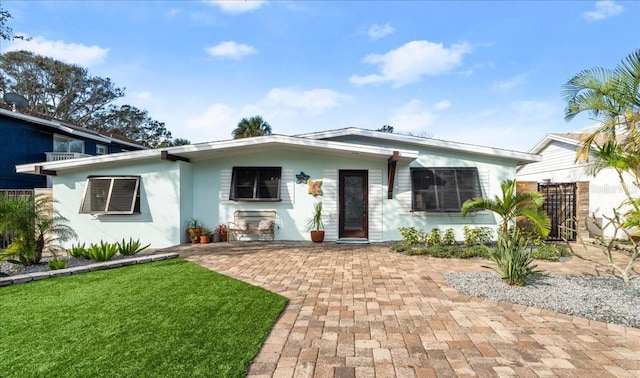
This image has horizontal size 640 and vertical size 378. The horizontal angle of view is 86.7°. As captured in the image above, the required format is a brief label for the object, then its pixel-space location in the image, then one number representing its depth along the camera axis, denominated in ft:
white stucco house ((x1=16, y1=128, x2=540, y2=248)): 31.35
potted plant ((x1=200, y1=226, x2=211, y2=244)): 32.17
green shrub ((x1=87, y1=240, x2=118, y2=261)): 23.21
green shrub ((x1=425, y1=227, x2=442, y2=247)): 29.84
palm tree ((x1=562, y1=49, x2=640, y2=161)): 22.39
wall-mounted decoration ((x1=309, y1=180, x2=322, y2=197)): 33.30
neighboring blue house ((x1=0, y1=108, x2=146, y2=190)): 42.96
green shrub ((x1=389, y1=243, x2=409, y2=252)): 27.60
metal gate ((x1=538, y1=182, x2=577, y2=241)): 32.63
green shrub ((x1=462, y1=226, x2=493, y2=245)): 30.60
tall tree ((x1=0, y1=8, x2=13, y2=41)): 37.08
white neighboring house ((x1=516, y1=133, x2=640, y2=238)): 35.09
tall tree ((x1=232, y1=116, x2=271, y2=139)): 87.40
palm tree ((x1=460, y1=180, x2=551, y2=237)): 24.50
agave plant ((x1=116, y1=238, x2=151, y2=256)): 25.29
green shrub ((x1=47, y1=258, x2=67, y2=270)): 20.76
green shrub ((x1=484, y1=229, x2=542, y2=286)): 16.60
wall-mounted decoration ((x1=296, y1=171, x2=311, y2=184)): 33.47
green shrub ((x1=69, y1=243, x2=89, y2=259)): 24.28
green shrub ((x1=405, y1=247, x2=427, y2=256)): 26.05
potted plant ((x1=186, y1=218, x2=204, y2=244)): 32.32
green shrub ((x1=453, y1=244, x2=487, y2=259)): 24.93
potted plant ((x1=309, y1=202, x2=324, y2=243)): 32.46
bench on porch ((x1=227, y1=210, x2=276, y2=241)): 33.06
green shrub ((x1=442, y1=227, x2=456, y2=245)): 30.45
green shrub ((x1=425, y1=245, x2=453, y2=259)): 25.27
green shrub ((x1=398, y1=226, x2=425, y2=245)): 29.63
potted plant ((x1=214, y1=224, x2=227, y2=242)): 33.47
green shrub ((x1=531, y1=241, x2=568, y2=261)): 23.94
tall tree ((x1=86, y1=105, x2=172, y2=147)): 102.12
